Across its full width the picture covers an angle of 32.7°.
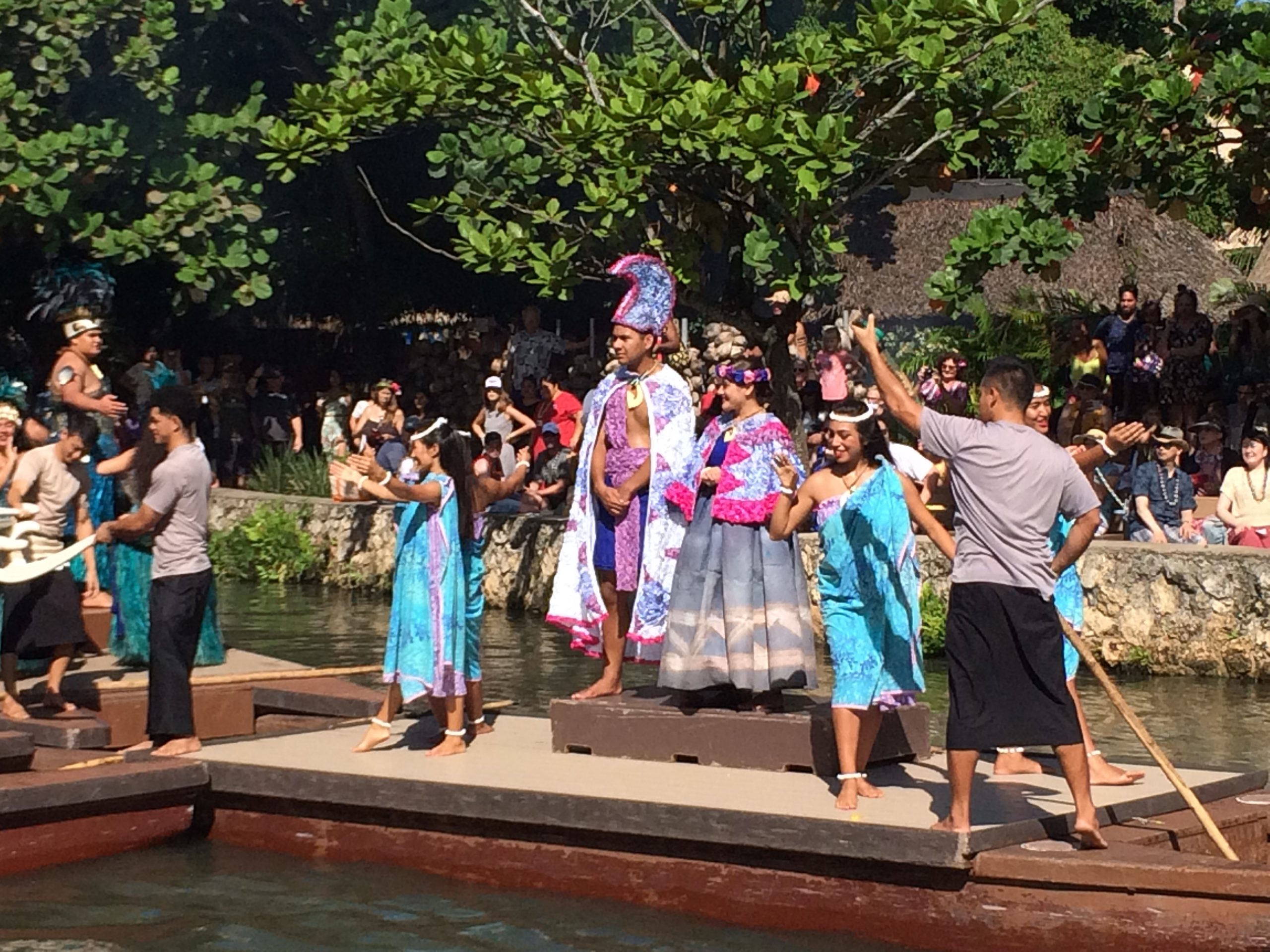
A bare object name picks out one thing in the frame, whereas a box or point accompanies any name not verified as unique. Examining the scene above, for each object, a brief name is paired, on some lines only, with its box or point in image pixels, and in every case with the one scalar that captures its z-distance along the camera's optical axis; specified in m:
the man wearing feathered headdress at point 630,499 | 10.16
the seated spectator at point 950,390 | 19.02
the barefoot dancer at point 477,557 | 10.16
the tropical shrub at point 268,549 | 20.80
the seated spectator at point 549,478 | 19.92
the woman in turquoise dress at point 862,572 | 8.66
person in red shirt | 20.58
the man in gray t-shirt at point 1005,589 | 7.79
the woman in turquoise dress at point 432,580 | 9.89
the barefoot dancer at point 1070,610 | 8.97
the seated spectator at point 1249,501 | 15.84
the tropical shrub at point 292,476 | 22.03
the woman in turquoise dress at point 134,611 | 11.72
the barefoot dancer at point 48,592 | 10.86
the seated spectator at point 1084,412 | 16.44
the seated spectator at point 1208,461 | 17.94
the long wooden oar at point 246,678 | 11.39
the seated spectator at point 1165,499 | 16.39
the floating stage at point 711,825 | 7.78
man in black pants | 10.18
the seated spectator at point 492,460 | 19.53
